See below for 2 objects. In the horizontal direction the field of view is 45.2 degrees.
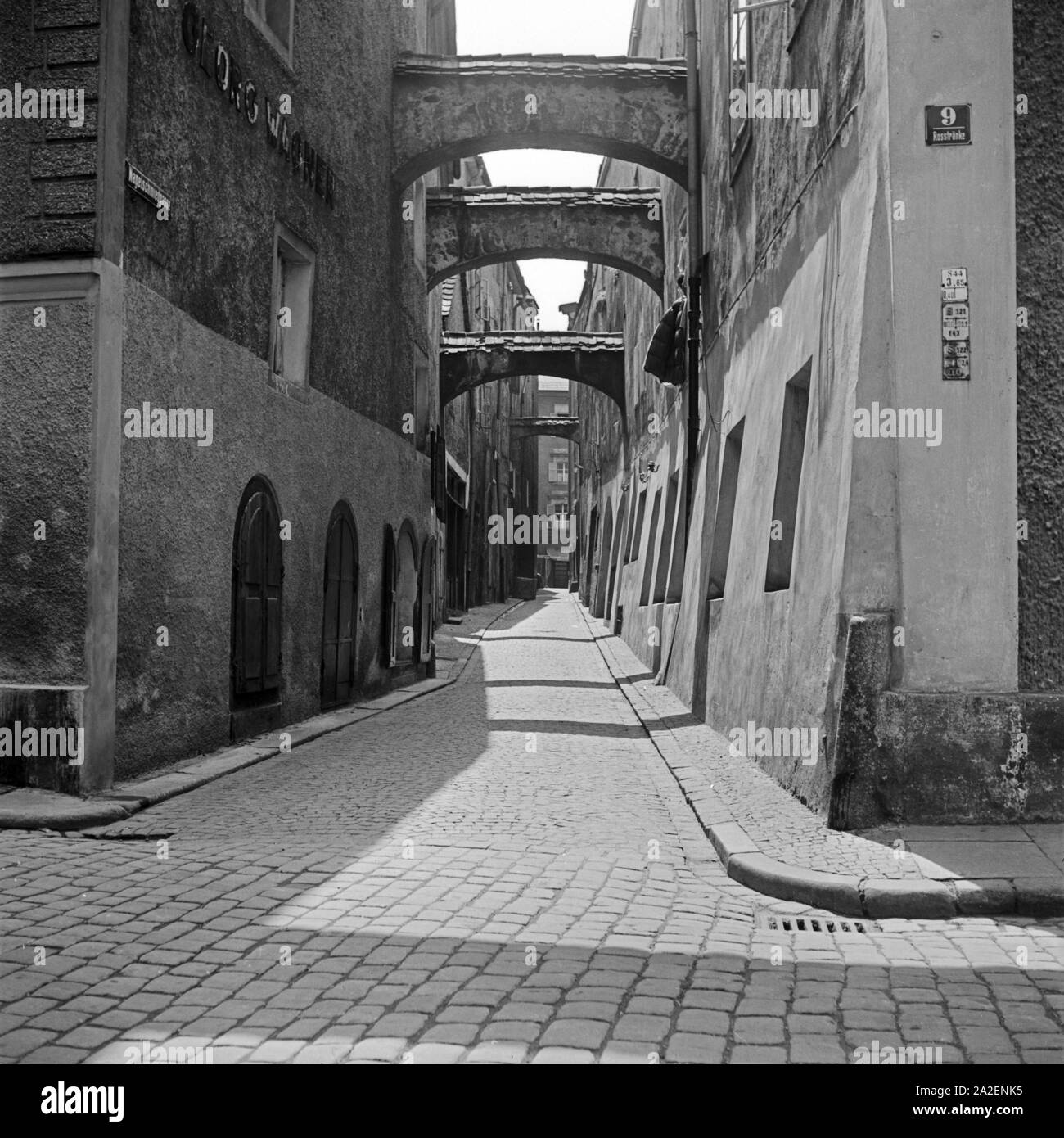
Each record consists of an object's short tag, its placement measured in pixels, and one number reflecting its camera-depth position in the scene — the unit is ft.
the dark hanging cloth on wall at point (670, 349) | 51.37
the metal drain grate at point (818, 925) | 16.26
